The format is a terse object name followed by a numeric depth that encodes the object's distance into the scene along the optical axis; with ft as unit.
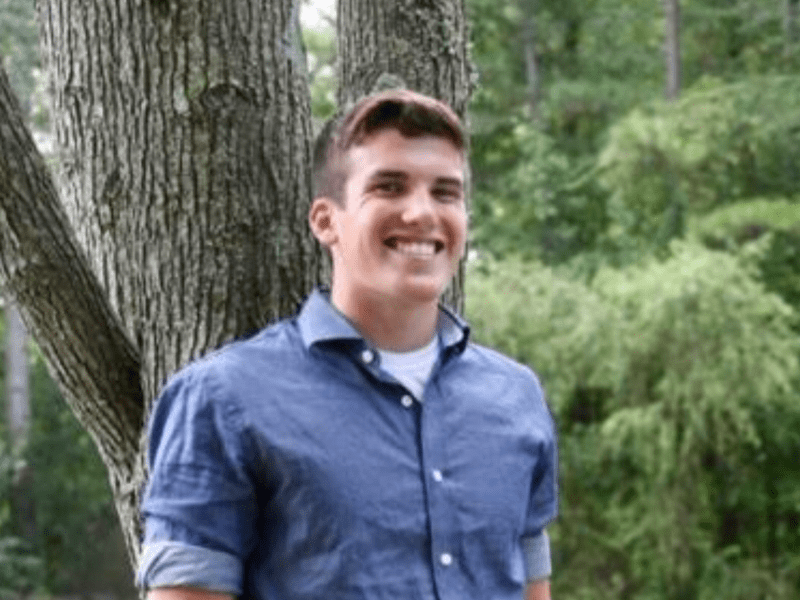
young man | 6.83
